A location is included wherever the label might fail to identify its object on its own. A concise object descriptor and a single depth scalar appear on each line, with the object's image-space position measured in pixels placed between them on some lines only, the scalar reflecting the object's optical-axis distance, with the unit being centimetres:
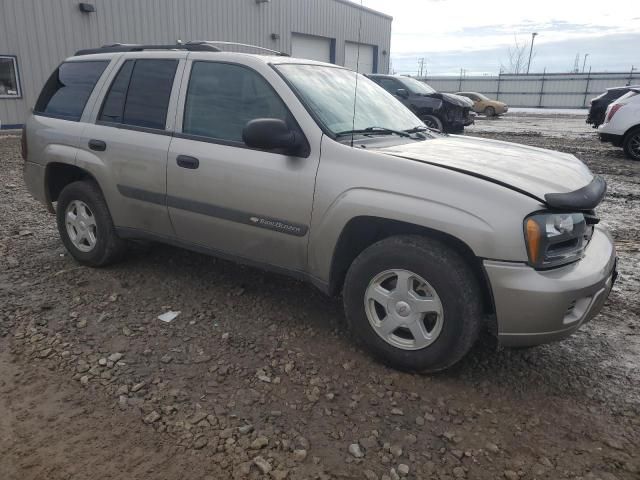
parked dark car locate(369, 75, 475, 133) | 1361
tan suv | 262
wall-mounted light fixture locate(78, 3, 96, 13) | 1441
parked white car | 1072
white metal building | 1328
